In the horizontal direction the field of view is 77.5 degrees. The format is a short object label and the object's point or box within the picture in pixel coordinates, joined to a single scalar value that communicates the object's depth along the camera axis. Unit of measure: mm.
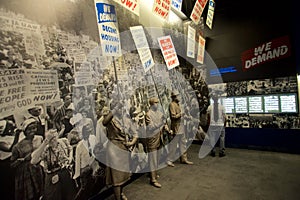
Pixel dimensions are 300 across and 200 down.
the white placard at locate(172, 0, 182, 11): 3869
